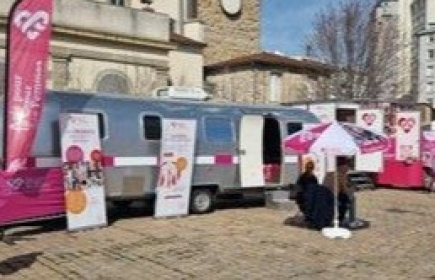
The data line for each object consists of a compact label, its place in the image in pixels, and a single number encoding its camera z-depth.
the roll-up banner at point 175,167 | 16.28
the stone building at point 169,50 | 26.48
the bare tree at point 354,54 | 43.84
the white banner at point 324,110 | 24.59
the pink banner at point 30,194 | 13.61
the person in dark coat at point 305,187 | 15.01
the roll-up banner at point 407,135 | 24.20
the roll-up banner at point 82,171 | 14.45
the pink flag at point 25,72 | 10.98
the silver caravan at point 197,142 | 15.00
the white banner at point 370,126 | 24.19
